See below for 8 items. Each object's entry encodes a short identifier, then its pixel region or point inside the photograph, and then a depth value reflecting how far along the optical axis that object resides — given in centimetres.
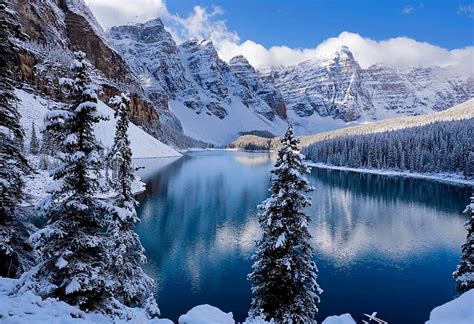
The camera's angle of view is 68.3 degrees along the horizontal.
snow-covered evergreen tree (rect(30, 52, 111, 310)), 1208
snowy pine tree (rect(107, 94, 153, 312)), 1827
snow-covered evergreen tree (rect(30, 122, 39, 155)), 7938
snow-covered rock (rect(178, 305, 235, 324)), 1102
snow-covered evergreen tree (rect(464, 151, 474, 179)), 10544
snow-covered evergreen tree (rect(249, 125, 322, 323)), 1847
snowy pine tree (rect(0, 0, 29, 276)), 1352
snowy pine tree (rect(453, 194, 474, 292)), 2303
